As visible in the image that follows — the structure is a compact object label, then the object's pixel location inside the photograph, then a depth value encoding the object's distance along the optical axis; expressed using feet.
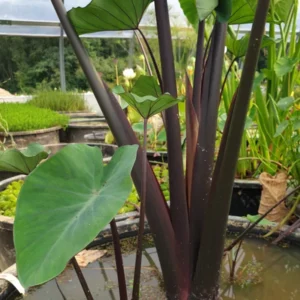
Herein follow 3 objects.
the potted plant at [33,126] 6.99
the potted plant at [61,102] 13.67
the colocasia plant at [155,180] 1.14
